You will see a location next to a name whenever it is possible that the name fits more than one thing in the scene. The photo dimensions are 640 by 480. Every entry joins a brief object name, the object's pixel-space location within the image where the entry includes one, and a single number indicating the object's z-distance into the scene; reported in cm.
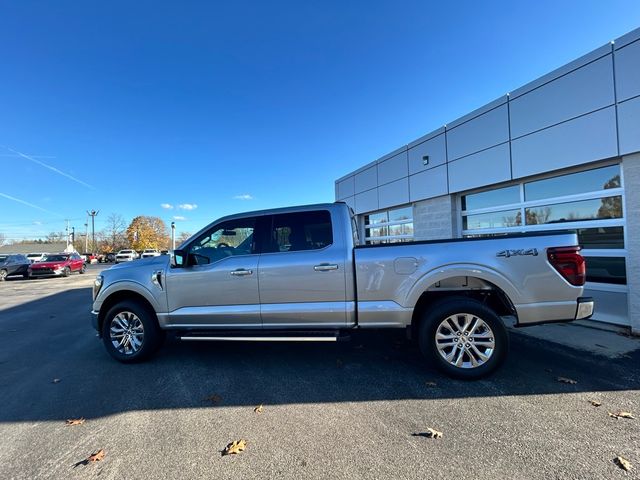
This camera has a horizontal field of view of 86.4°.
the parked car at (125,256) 4156
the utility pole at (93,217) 7375
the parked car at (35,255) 4020
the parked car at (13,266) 2266
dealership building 574
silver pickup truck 389
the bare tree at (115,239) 7961
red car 2323
